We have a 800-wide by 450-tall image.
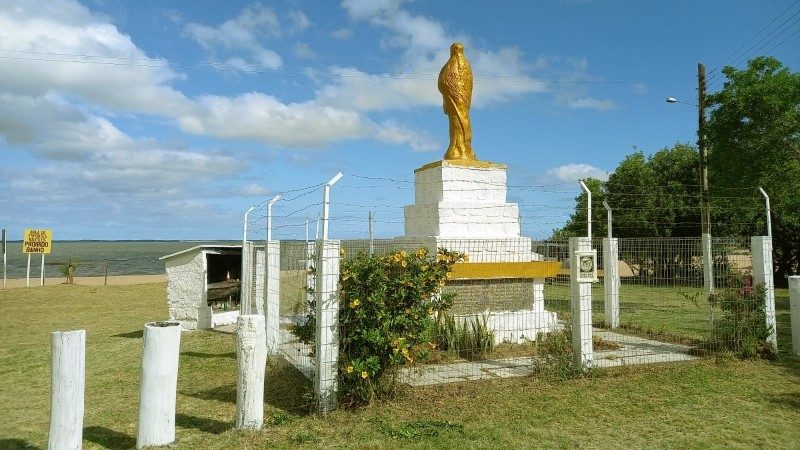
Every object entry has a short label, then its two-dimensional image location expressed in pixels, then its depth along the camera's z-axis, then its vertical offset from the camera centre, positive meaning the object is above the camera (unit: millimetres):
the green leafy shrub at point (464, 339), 8047 -1122
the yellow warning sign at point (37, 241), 24859 +1055
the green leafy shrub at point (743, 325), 8047 -908
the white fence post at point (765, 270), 8172 -79
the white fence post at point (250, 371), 5281 -1056
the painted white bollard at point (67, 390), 4742 -1123
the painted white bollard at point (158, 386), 4941 -1135
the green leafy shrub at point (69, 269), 25841 -254
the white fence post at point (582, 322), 7051 -754
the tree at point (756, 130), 11172 +2898
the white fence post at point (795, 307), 8352 -655
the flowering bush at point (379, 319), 5668 -592
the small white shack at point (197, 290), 11320 -554
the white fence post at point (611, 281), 10414 -325
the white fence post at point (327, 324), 5645 -626
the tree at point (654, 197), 23031 +2978
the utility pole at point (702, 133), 12920 +3190
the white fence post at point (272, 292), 8414 -448
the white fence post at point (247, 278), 10109 -263
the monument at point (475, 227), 8820 +665
